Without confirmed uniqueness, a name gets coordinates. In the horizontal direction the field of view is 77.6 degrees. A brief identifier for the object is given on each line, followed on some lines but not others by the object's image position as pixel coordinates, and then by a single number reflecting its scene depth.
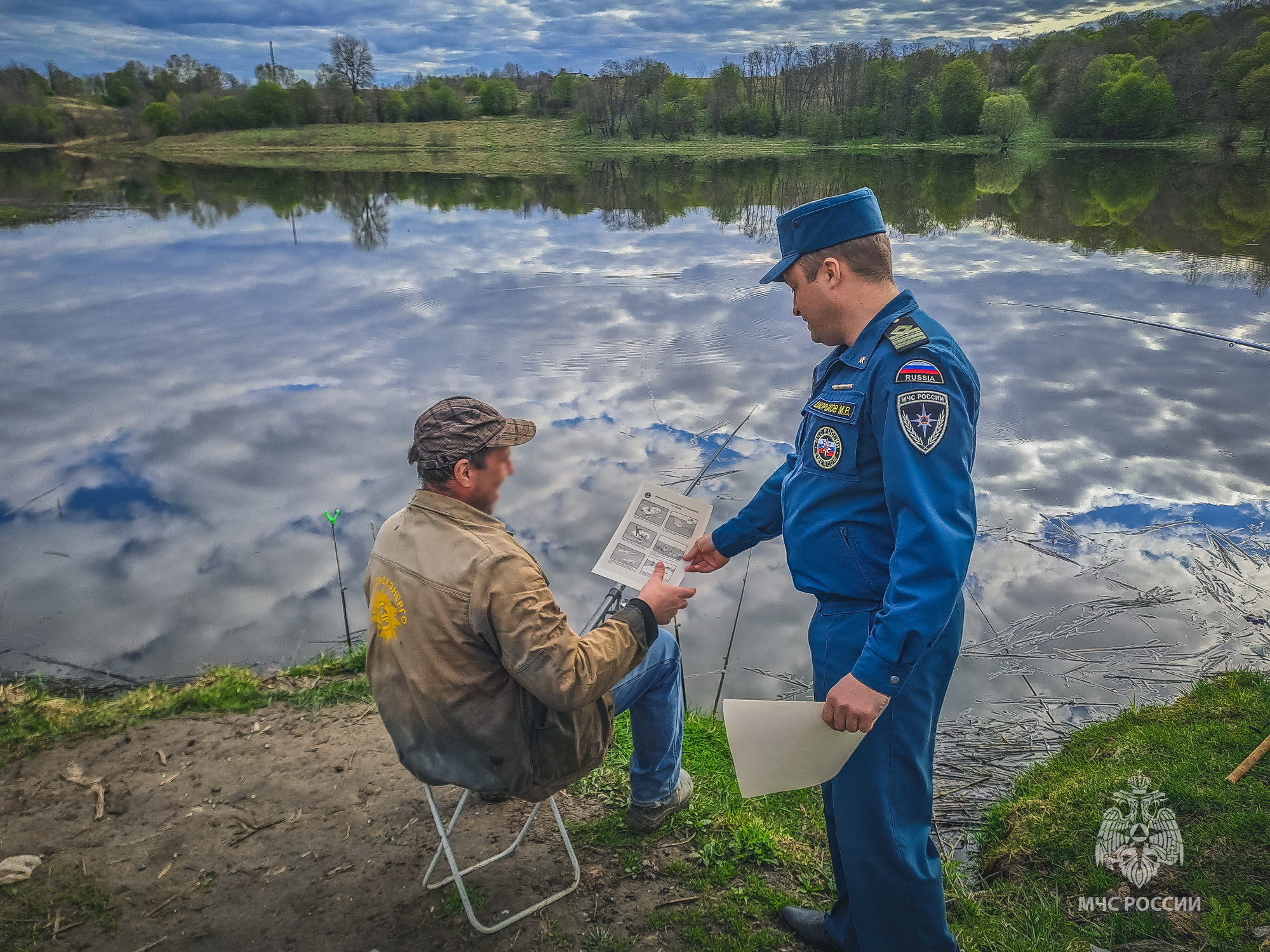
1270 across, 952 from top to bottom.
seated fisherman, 2.45
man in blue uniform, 2.20
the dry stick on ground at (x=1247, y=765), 3.41
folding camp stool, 2.91
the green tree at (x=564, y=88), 86.56
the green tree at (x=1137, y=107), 57.19
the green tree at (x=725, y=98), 69.81
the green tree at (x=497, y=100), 87.94
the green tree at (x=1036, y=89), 67.75
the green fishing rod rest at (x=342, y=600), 5.63
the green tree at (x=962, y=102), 67.25
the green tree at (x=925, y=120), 65.19
